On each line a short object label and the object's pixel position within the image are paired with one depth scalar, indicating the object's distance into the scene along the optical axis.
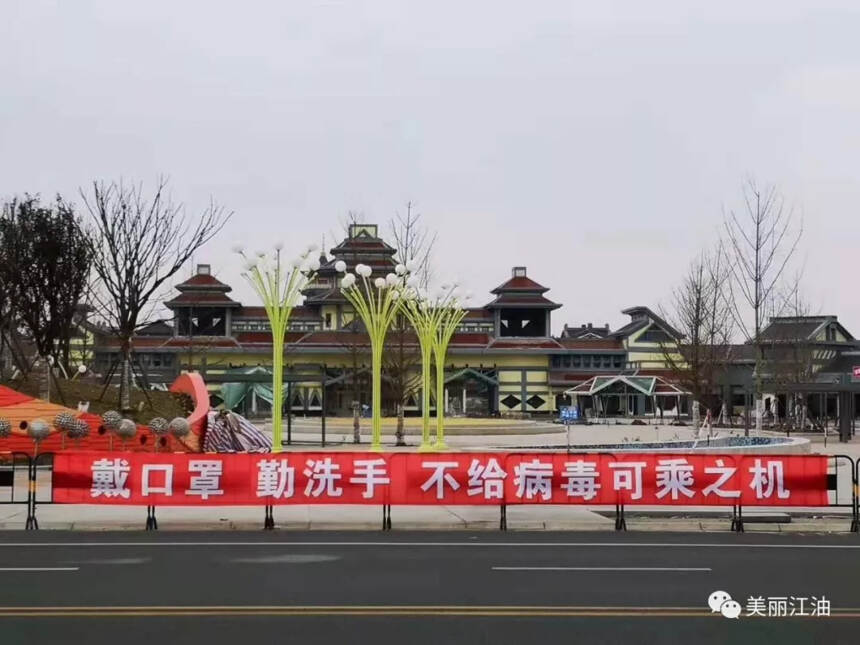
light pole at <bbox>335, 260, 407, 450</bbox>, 25.22
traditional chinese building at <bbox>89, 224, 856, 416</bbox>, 69.31
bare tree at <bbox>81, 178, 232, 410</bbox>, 29.38
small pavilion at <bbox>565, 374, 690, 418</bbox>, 60.84
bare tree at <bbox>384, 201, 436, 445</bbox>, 33.31
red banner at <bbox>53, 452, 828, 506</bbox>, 14.83
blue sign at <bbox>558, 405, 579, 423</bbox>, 27.95
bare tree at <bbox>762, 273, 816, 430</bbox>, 52.19
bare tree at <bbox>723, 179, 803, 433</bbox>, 31.23
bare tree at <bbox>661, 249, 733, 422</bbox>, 38.59
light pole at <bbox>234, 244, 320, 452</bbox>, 23.52
